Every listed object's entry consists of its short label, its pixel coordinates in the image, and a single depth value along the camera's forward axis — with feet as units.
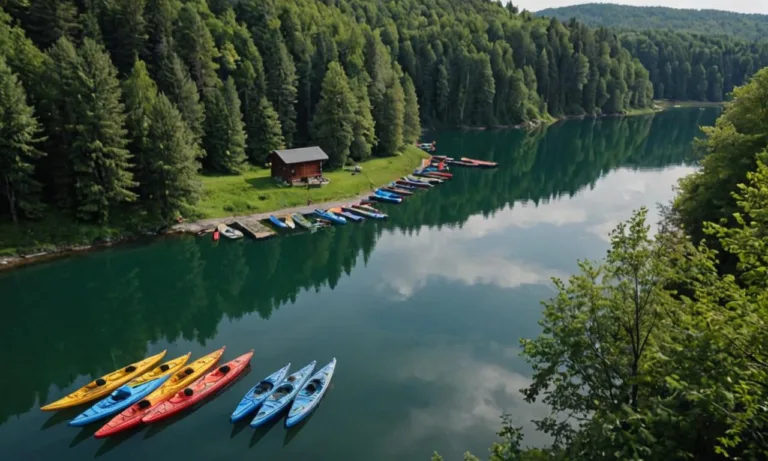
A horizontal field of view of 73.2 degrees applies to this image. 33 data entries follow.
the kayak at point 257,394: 104.67
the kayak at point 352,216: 236.84
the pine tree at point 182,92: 250.16
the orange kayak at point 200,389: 104.58
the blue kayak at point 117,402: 103.14
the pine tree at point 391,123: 337.31
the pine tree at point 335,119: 298.15
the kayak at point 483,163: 352.49
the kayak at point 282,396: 103.09
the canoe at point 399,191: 278.87
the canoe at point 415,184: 295.21
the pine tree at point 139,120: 206.59
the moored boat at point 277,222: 222.89
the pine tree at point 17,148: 172.35
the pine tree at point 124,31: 258.37
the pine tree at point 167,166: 205.77
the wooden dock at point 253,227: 212.52
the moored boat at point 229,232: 210.18
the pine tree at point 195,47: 278.87
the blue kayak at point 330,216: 232.53
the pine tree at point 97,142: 188.44
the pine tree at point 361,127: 313.32
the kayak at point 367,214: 239.91
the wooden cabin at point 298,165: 260.83
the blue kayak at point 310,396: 104.01
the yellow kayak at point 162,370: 114.62
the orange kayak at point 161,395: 100.22
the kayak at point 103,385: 108.58
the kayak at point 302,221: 225.15
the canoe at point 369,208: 246.35
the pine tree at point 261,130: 291.38
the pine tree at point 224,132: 266.36
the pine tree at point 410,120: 365.20
